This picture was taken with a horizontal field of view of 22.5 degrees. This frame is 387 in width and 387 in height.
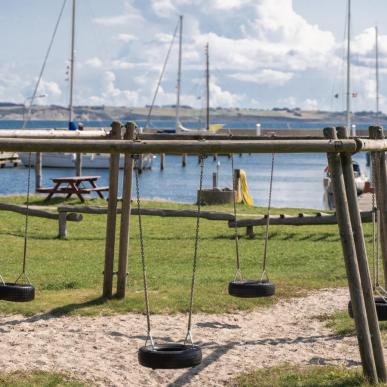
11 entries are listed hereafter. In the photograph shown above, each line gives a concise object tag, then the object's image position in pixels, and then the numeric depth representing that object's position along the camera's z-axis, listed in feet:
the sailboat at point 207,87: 258.78
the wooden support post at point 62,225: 66.49
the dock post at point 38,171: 106.42
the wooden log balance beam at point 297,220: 65.62
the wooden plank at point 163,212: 67.36
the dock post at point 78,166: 107.81
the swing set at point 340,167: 27.89
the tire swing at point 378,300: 32.55
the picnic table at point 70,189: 90.79
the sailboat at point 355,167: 121.19
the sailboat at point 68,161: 243.19
